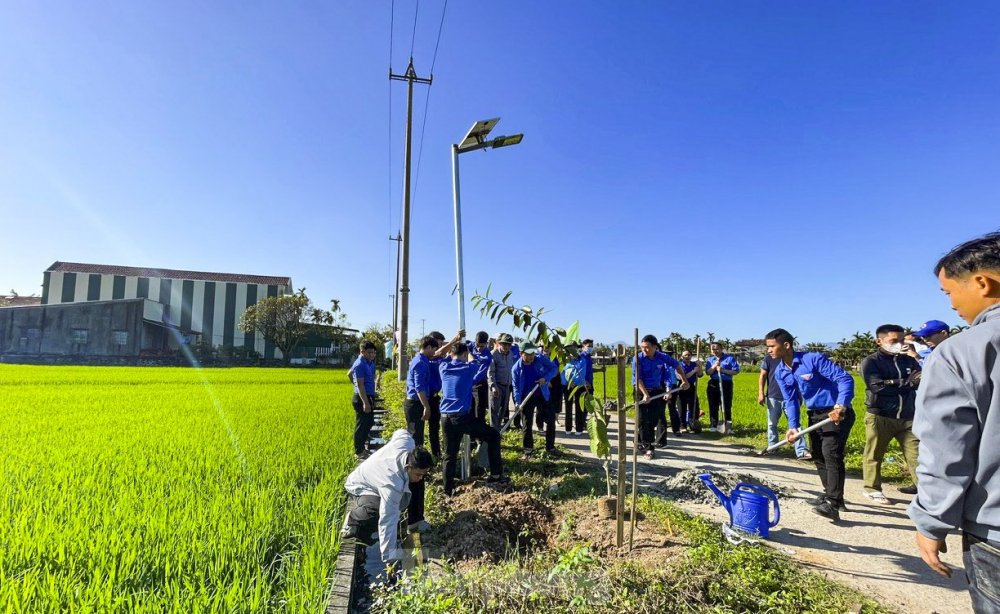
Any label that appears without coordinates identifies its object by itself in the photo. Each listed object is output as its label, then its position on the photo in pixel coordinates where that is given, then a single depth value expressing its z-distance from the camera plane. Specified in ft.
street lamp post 21.72
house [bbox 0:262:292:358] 99.96
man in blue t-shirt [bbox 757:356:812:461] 20.89
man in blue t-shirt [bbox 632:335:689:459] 19.99
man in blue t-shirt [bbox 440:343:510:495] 15.46
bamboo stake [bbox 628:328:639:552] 9.53
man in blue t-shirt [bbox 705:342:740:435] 26.25
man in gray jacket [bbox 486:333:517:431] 22.76
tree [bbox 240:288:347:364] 116.47
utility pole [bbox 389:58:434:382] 31.32
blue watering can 10.80
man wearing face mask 13.91
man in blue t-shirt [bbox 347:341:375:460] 19.44
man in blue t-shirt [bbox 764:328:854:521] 12.57
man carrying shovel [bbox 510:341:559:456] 20.75
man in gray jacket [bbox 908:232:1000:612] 4.23
